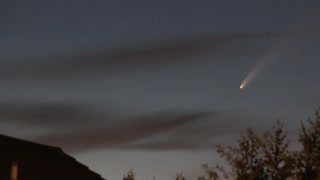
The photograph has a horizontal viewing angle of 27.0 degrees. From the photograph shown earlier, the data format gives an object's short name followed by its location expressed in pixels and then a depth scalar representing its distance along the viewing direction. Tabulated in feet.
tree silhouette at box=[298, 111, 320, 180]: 156.56
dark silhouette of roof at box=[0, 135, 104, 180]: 106.67
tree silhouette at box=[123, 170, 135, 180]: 217.97
